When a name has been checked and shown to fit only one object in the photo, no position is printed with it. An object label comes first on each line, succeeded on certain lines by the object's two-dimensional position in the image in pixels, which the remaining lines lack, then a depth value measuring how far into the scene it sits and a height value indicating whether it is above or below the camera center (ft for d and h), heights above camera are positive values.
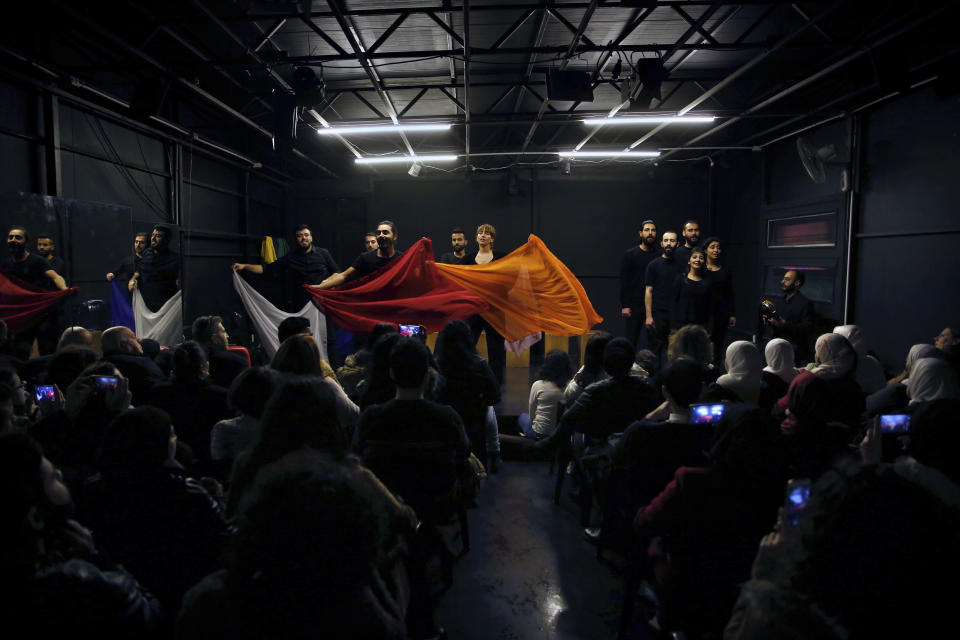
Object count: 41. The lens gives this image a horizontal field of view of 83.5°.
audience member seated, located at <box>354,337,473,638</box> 6.53 -2.13
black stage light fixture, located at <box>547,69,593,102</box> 18.02 +6.45
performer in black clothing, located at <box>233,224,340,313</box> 17.44 +0.23
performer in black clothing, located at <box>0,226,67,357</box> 14.12 -0.14
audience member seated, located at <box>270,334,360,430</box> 8.16 -1.30
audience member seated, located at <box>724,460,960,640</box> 3.50 -1.85
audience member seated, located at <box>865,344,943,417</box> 9.30 -2.01
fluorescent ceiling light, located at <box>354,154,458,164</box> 26.18 +5.74
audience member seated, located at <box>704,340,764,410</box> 9.02 -1.54
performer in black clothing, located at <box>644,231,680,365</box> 18.10 -0.32
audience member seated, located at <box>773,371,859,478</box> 5.53 -1.59
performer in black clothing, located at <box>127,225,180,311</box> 18.75 -0.02
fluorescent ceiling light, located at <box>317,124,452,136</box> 20.88 +5.82
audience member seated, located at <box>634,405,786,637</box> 5.46 -2.44
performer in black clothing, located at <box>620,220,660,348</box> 20.77 +0.17
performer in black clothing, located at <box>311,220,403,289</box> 15.96 +0.53
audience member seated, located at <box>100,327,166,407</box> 9.02 -1.53
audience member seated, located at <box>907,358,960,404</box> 8.45 -1.54
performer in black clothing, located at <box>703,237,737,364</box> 17.34 -0.59
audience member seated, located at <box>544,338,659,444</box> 8.65 -2.00
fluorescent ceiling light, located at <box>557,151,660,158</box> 25.64 +6.16
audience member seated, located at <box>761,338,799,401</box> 9.57 -1.61
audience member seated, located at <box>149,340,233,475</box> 8.03 -1.95
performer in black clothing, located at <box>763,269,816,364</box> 19.11 -1.41
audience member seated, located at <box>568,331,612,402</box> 10.11 -1.65
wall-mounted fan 20.45 +4.73
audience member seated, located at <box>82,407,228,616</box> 4.74 -2.14
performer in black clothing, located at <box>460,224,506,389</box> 15.69 -1.87
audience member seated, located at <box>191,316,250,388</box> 9.49 -1.53
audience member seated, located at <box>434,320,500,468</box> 9.69 -1.78
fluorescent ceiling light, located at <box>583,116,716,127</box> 20.77 +6.33
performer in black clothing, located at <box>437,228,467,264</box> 17.42 +0.96
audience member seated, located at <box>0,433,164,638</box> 3.67 -2.17
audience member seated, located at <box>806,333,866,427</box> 8.81 -1.42
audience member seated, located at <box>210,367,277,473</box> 6.86 -1.74
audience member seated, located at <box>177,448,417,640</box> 3.33 -1.82
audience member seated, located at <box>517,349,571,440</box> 11.06 -2.42
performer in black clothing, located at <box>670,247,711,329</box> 16.67 -0.43
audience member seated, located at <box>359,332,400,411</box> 8.96 -1.75
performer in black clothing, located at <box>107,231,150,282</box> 17.70 +0.31
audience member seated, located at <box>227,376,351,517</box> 4.65 -1.31
